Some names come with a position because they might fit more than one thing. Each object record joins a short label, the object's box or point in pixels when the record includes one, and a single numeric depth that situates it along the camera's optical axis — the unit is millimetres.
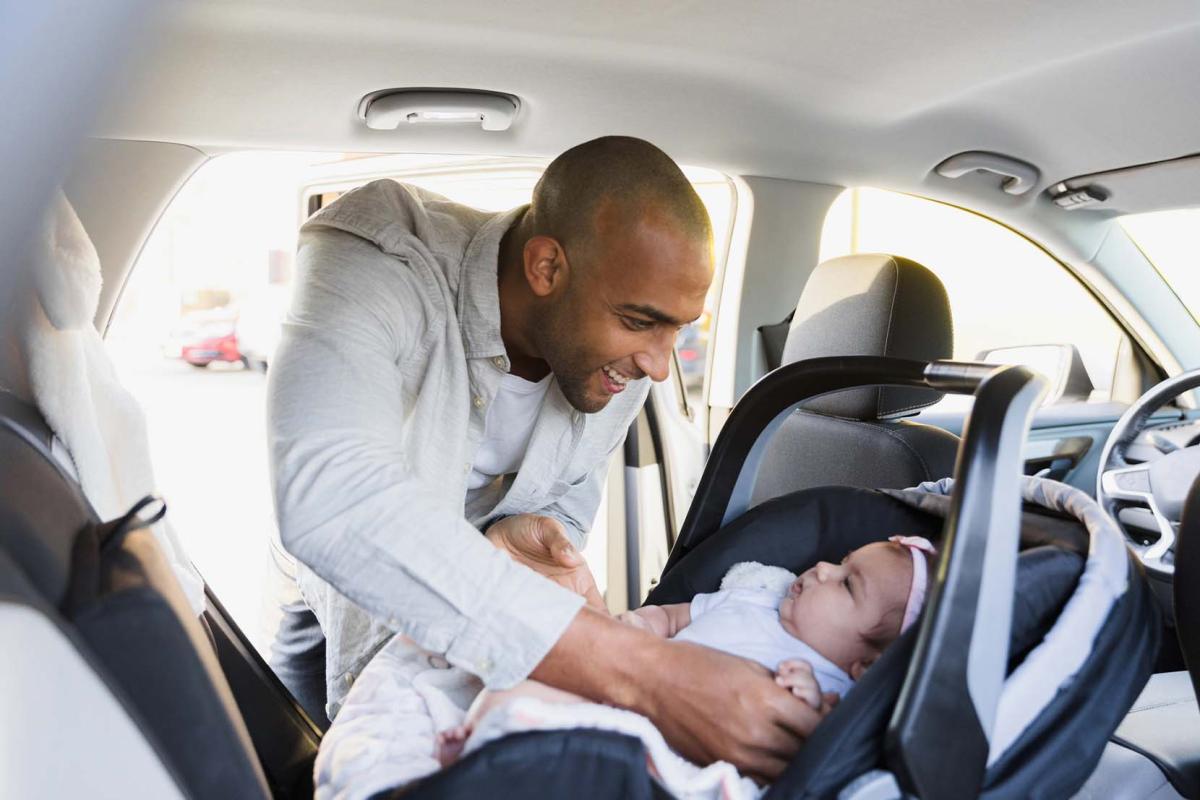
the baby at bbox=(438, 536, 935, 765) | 1571
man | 1290
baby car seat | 1089
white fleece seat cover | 1040
